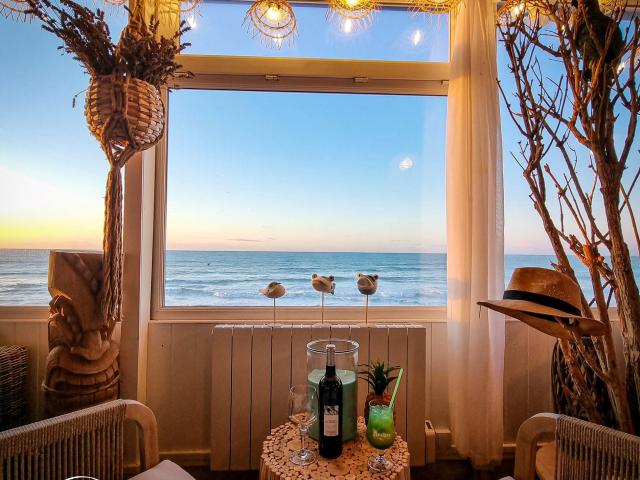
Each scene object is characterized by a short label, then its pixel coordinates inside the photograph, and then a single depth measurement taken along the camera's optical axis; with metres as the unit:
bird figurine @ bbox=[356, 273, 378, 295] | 1.72
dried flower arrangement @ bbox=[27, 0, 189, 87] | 1.32
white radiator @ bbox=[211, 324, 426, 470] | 1.71
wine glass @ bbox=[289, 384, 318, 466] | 1.13
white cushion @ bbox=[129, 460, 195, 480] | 1.19
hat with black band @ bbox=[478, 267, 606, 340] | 1.01
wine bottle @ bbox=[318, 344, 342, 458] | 1.08
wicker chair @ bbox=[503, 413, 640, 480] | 1.04
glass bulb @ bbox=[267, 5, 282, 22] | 1.76
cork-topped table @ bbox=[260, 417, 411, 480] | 1.05
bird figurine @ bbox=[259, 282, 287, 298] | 1.74
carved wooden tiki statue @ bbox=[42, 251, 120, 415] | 1.41
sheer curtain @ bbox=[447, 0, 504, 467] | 1.74
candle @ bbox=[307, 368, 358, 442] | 1.17
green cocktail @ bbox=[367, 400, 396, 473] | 1.16
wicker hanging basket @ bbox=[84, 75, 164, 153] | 1.35
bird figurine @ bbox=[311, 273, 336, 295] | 1.71
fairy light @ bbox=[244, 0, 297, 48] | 1.76
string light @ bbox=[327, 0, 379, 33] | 1.80
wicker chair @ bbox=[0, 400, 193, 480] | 1.03
